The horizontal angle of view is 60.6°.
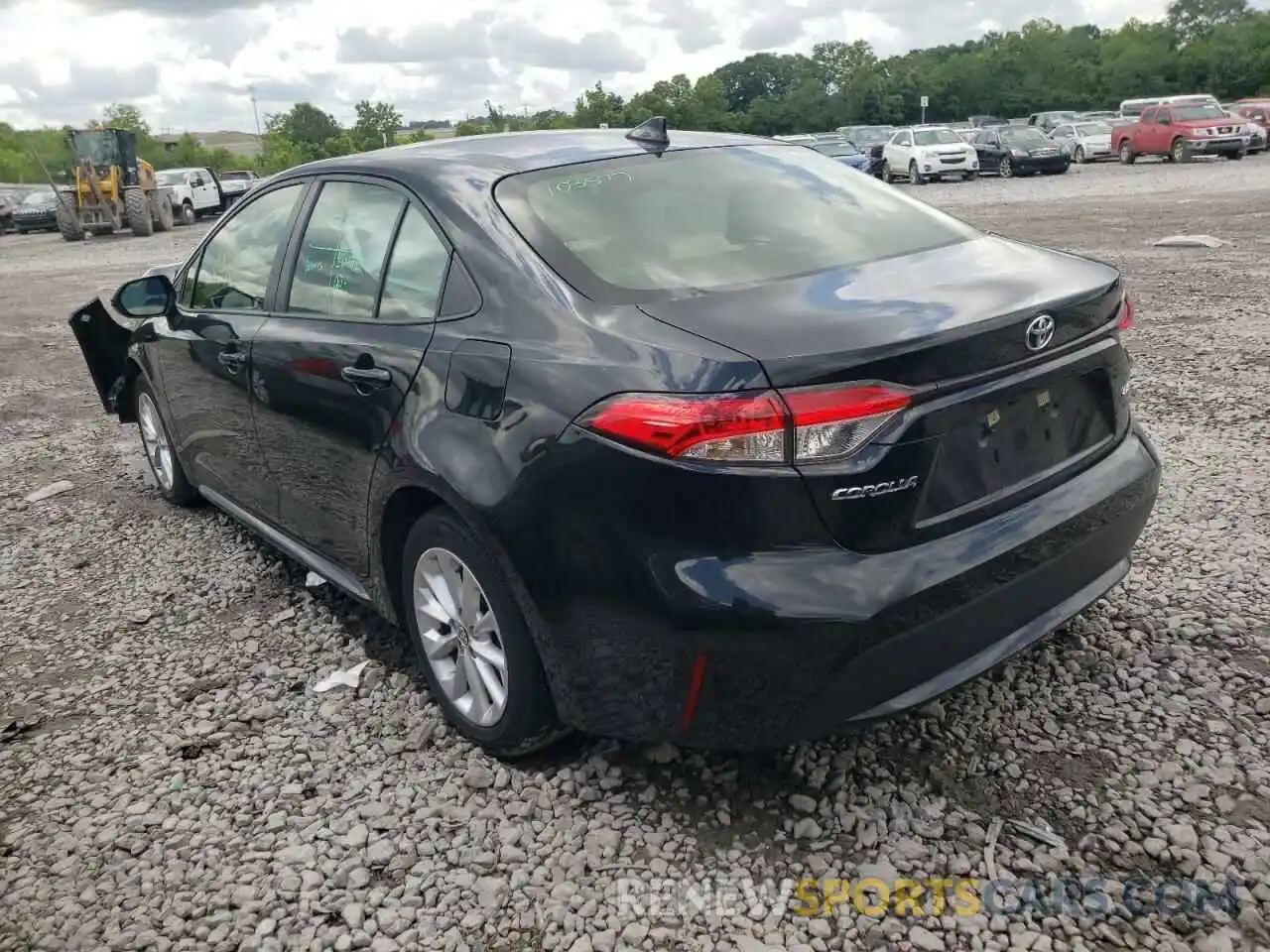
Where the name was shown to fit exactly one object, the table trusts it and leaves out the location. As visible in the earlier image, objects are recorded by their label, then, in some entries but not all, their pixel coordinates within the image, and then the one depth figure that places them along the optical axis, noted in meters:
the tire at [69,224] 27.25
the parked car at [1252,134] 28.73
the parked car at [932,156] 28.59
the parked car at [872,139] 31.73
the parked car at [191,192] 30.66
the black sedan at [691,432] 2.29
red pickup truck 28.77
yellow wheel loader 27.11
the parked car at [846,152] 28.28
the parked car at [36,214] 32.28
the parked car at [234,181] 36.26
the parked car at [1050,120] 38.00
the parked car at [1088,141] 33.44
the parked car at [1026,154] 29.61
